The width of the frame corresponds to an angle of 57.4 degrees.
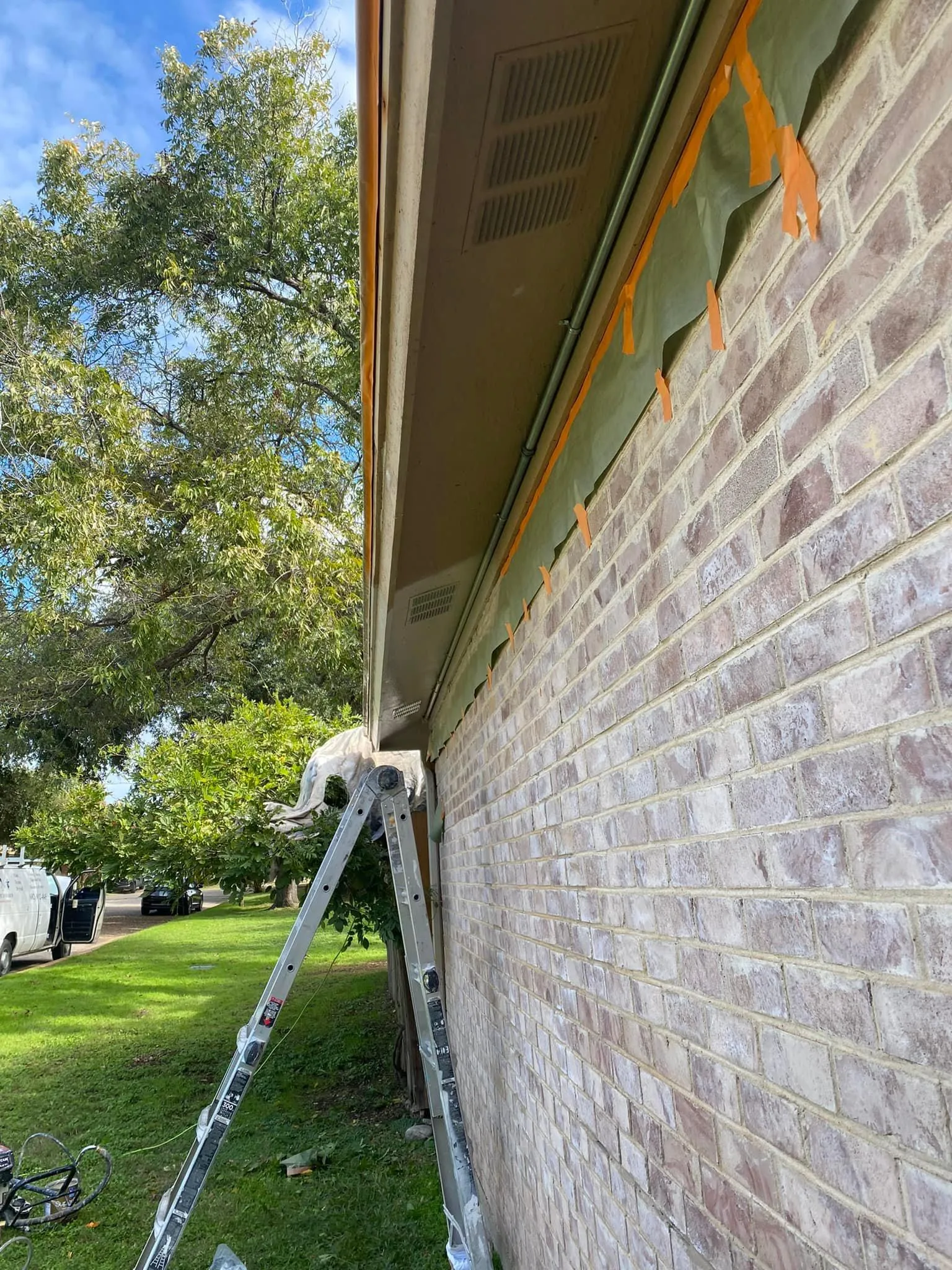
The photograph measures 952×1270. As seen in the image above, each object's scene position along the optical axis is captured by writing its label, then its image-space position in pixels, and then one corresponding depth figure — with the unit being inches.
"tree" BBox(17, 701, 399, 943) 293.3
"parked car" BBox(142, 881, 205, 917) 1052.5
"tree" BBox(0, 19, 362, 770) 484.1
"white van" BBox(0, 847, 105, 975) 581.0
